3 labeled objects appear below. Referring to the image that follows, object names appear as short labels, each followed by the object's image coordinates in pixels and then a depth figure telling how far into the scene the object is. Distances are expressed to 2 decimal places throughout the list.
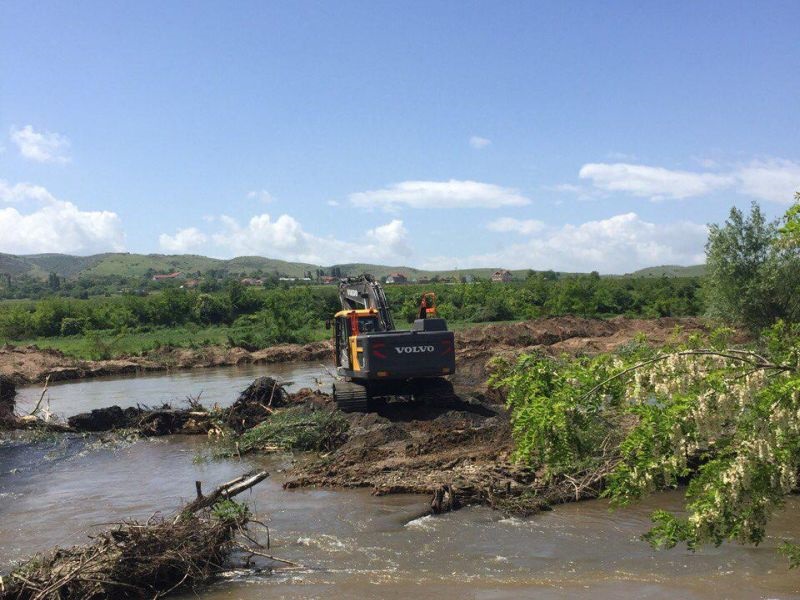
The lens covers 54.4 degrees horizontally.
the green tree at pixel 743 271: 33.34
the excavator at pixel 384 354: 18.55
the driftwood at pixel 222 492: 10.53
